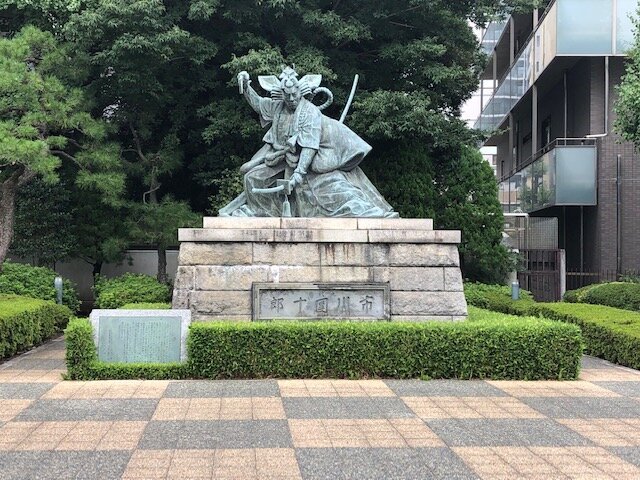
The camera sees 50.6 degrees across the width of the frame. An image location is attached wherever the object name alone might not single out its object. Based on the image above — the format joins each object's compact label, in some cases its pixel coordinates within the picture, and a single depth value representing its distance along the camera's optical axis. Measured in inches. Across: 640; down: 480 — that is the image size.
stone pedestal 362.9
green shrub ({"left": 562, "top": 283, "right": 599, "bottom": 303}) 616.1
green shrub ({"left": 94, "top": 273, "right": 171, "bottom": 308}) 591.8
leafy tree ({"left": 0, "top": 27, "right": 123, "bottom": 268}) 512.4
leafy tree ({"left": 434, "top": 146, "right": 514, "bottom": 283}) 721.0
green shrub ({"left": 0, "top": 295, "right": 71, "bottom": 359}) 390.6
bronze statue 398.3
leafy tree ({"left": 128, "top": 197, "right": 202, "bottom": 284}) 653.3
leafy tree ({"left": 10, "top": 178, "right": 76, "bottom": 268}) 697.0
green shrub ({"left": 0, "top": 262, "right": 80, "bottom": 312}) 594.5
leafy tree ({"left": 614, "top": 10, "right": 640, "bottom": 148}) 527.5
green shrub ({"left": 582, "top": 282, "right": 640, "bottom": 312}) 546.6
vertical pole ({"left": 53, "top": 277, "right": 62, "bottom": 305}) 598.2
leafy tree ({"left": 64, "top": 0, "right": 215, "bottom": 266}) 590.9
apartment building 706.8
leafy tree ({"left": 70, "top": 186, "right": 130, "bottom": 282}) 681.0
